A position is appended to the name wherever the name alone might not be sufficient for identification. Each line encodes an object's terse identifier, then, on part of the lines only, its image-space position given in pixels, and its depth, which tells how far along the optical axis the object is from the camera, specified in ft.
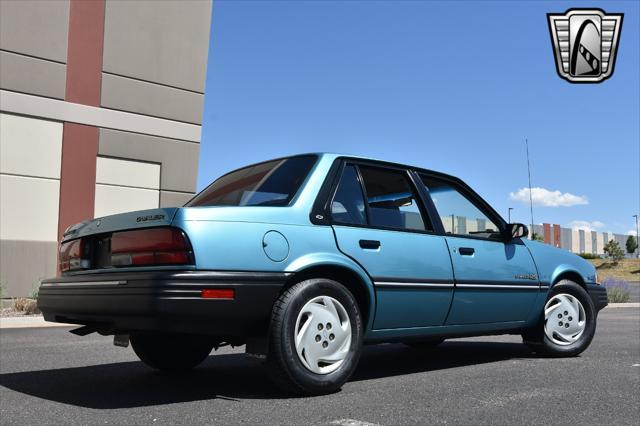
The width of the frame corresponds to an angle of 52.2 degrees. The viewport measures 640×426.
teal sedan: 12.63
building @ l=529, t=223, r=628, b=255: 362.74
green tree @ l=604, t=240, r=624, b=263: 242.99
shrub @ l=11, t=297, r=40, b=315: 43.45
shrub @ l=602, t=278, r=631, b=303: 69.05
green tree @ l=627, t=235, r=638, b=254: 316.81
